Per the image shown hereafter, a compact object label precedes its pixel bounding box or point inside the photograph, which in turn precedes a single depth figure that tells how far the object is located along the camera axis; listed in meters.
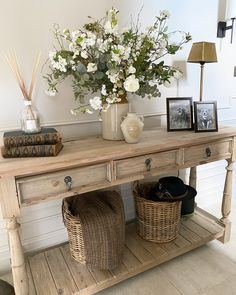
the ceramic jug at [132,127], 1.34
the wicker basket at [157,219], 1.67
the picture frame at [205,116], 1.66
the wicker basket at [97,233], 1.41
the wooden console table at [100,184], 1.10
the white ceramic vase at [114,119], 1.43
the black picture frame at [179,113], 1.71
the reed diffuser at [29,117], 1.24
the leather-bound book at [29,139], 1.15
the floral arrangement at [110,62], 1.25
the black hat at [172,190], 1.70
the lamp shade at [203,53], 1.75
